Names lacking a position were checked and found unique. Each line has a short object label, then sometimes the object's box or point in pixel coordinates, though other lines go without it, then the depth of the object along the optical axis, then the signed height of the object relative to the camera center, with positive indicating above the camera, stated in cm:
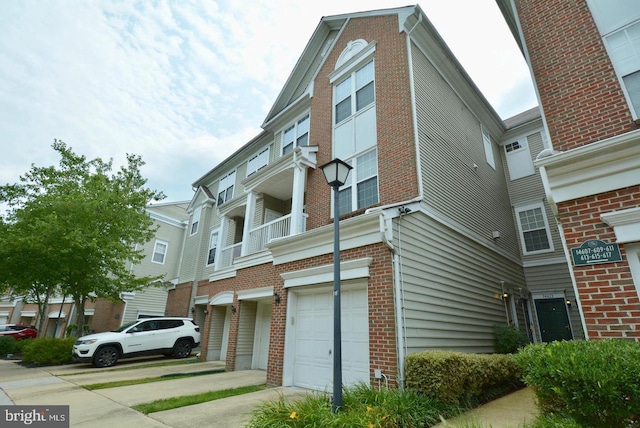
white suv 1203 -85
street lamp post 451 +75
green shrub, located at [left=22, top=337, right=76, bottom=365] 1298 -134
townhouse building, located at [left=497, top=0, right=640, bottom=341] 430 +285
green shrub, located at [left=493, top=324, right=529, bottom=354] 924 -29
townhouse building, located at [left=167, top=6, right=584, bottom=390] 703 +331
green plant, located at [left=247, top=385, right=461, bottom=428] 402 -115
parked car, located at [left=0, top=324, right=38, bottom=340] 2498 -109
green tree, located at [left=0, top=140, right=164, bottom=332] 1312 +397
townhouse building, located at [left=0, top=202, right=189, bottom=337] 2258 +187
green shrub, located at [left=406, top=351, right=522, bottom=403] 525 -80
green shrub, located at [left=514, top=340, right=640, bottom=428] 283 -45
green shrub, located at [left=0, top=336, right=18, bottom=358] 1680 -151
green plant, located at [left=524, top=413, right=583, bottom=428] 316 -94
